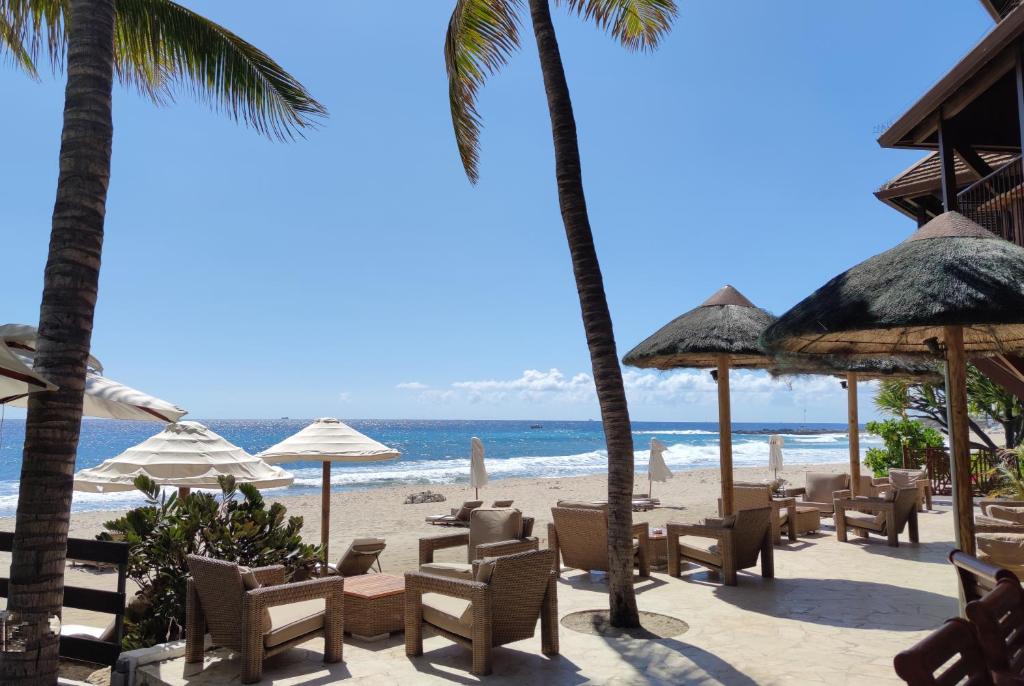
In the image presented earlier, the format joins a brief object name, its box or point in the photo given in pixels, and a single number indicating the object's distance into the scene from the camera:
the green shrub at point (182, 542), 5.15
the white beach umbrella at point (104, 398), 4.52
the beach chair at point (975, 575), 2.91
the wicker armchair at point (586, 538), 7.00
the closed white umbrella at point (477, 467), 13.99
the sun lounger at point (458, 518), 13.01
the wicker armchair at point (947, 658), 1.75
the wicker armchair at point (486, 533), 7.04
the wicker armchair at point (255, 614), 4.18
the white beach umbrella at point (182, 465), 6.99
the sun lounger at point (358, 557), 6.37
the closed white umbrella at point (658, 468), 16.14
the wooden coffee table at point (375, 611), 5.18
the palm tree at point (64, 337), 3.60
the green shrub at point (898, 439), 16.17
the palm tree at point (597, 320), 5.34
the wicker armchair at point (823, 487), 11.37
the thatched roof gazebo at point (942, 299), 4.32
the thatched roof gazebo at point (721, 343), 7.78
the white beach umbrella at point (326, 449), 7.72
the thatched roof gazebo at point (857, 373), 8.05
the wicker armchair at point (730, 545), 6.78
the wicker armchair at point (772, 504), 9.11
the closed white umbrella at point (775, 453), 16.38
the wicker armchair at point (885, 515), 8.80
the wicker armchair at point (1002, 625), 2.20
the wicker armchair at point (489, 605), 4.40
